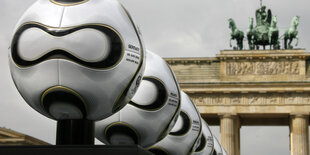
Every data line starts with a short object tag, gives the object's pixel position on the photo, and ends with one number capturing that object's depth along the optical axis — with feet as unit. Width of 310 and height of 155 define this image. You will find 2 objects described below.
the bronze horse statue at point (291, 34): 177.27
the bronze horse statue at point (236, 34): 178.09
